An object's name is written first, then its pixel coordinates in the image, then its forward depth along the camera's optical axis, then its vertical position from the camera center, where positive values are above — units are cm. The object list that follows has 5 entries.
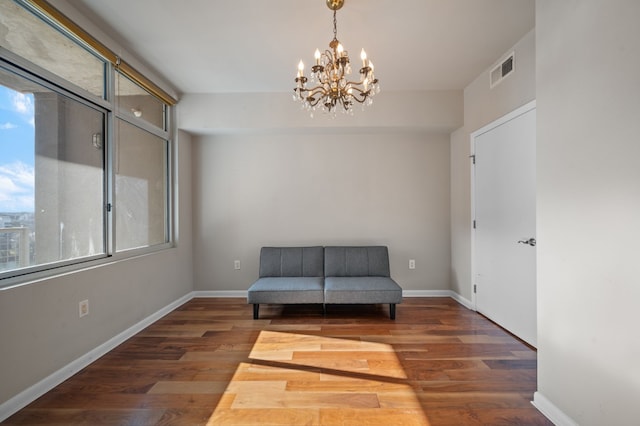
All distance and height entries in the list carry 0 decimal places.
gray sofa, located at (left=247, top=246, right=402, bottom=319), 317 -81
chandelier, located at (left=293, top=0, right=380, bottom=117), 181 +89
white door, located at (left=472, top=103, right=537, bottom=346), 255 -10
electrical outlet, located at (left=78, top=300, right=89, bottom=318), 221 -73
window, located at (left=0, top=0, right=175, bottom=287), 185 +53
